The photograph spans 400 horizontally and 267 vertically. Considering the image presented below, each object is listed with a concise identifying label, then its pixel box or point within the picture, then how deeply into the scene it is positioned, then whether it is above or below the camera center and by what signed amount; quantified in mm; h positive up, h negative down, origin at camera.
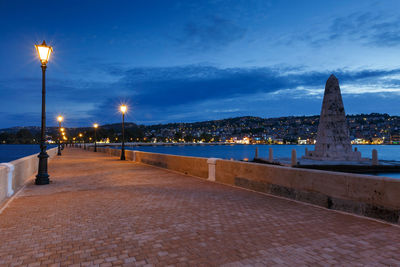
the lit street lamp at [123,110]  25228 +2606
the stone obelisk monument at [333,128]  28906 +1140
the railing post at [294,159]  30000 -2114
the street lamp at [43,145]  10922 -223
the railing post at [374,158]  31578 -2122
